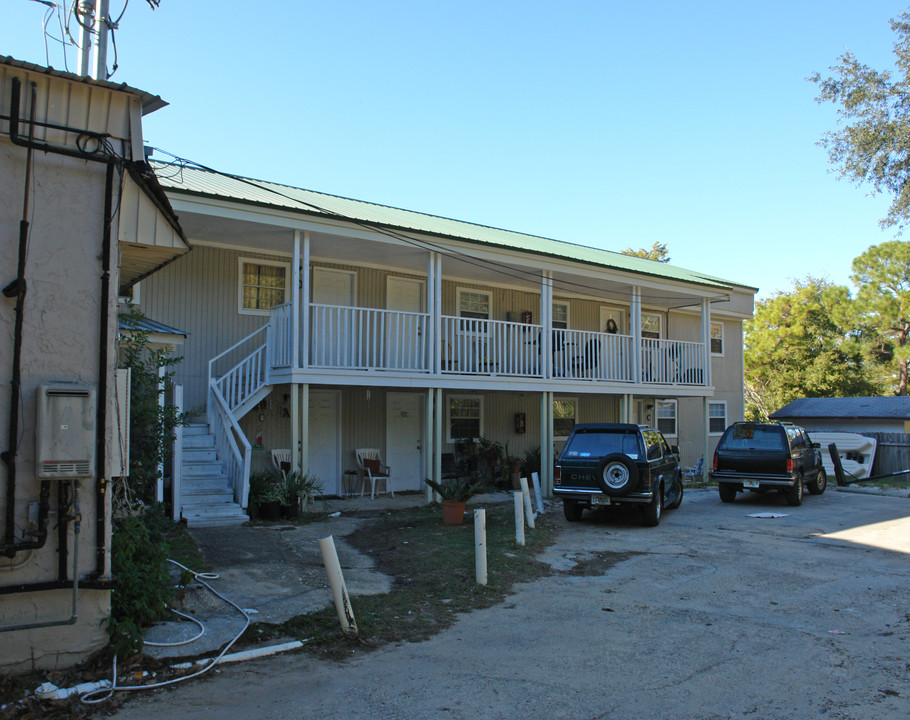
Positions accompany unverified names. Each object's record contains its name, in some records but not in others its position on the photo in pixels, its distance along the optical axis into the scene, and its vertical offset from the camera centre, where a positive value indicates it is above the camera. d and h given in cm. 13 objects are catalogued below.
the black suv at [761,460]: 1458 -109
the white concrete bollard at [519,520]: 981 -155
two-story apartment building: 1249 +158
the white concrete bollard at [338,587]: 572 -145
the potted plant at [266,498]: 1116 -141
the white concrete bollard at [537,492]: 1293 -155
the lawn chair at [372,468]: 1477 -127
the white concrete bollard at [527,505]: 1087 -153
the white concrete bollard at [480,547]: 768 -152
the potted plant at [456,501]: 1146 -150
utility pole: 779 +418
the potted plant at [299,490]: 1152 -137
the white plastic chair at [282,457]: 1377 -96
